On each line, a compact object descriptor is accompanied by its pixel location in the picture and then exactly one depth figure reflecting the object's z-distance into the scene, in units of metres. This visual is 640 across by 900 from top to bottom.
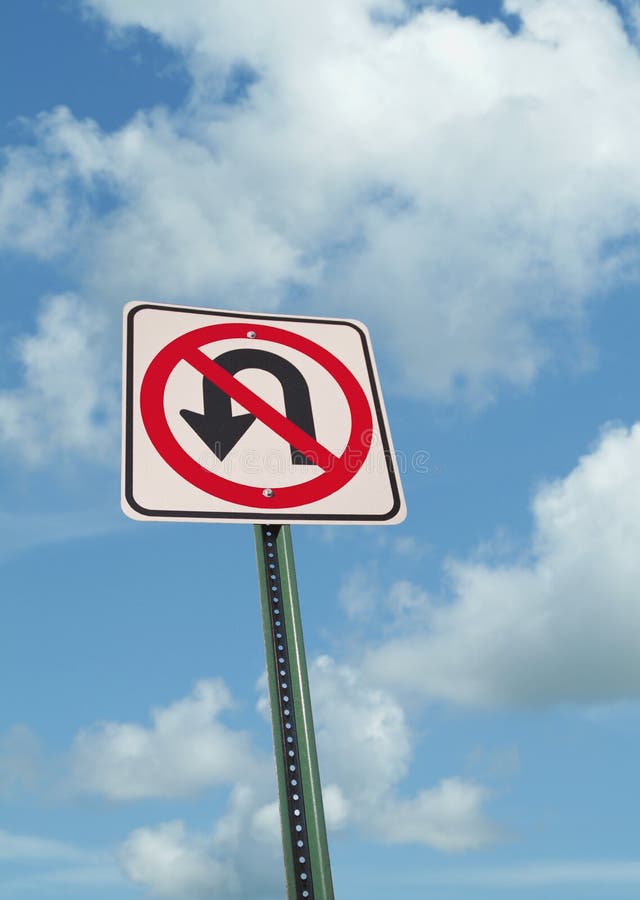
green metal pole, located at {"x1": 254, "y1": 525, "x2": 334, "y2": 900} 1.95
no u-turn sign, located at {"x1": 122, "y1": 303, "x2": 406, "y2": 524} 2.38
